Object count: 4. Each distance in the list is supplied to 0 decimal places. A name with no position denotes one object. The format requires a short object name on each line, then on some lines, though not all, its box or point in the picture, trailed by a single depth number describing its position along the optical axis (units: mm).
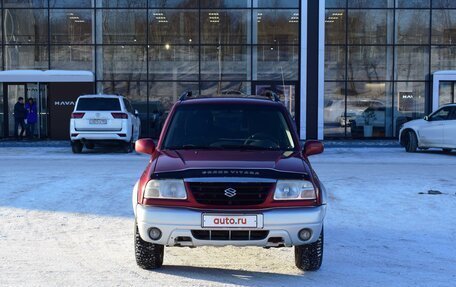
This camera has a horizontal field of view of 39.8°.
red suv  5844
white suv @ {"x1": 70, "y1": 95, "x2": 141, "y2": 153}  19297
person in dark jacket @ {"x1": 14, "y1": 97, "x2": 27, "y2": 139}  25089
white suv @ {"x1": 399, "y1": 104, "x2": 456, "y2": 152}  19422
